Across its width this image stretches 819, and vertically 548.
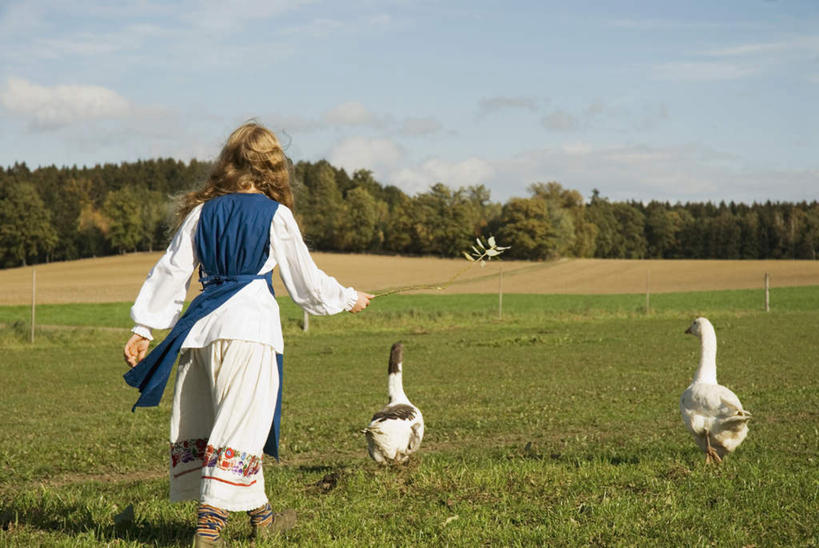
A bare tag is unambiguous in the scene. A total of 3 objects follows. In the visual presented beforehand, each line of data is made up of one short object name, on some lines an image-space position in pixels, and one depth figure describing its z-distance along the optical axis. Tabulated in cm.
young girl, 440
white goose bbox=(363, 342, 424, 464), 675
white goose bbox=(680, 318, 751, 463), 682
